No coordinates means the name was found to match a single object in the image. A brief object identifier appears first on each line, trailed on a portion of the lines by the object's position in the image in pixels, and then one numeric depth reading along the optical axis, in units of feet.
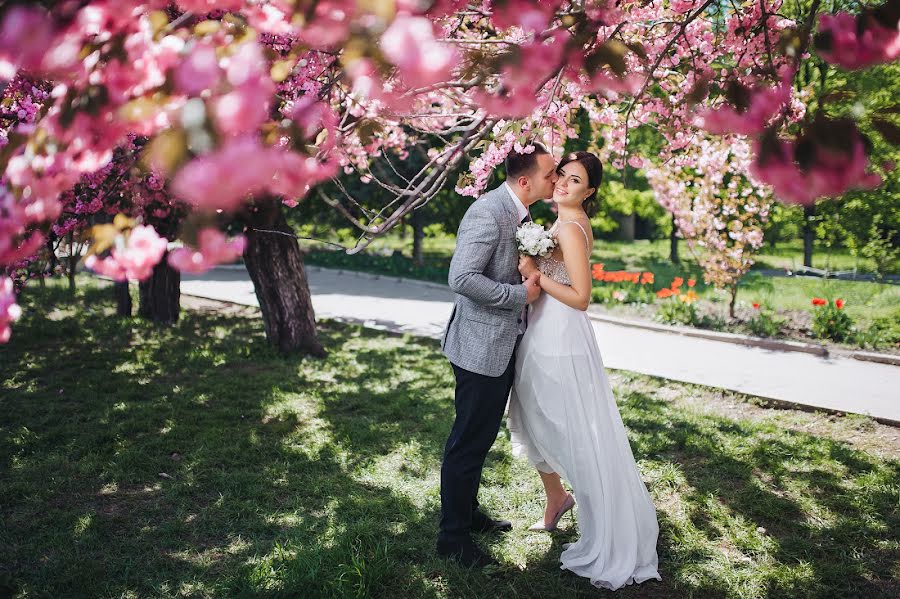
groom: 11.03
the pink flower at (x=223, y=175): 3.85
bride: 10.98
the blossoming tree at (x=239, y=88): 3.93
